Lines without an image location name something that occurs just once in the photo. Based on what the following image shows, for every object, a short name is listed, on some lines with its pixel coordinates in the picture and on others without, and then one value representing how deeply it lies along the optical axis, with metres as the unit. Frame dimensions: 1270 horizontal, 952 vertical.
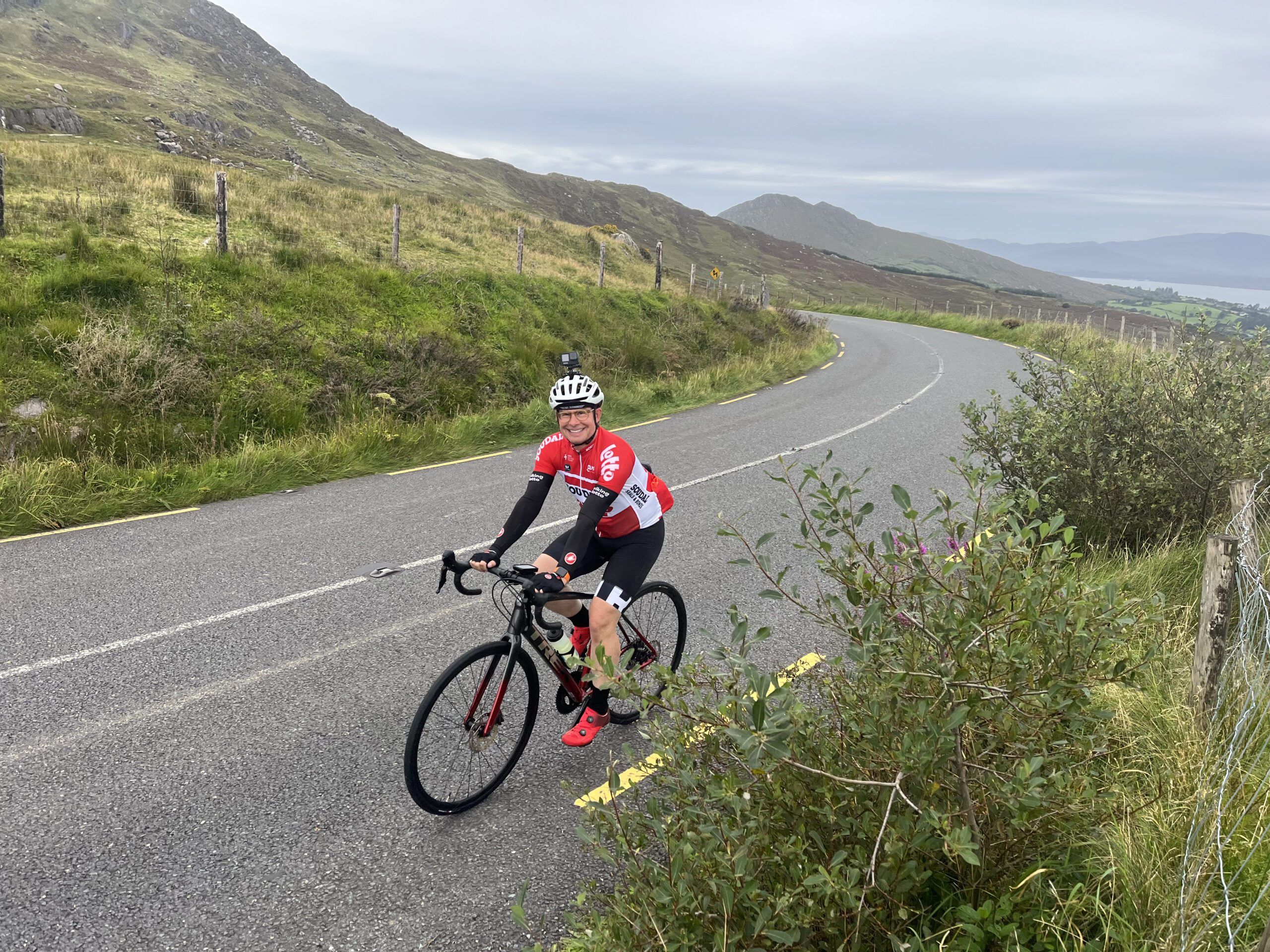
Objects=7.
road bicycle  3.73
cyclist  4.23
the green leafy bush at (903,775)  2.31
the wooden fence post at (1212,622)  3.27
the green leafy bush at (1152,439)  6.18
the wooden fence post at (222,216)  14.78
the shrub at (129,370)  10.09
